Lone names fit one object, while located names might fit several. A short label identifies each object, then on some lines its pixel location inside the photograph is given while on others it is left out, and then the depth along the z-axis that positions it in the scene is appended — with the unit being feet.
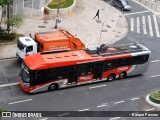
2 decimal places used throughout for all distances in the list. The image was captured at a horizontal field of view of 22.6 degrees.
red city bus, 124.88
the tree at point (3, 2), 151.14
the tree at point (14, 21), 160.04
